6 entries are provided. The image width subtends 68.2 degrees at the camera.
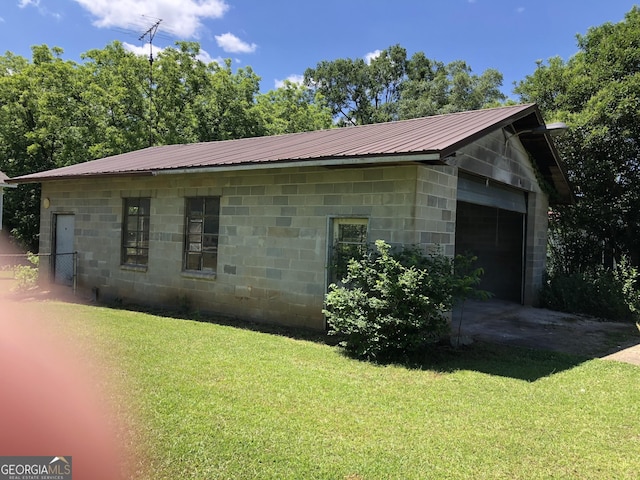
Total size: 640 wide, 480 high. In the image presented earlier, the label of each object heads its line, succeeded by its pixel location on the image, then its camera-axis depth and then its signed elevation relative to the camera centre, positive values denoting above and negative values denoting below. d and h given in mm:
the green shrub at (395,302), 6352 -855
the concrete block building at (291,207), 7703 +579
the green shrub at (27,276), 12500 -1391
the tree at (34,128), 22531 +4746
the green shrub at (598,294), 10984 -1076
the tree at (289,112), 26970 +7702
